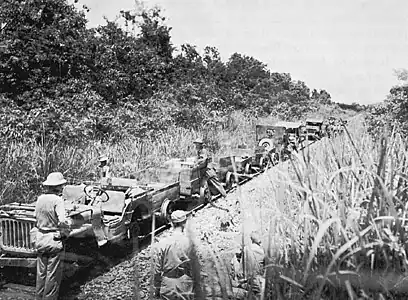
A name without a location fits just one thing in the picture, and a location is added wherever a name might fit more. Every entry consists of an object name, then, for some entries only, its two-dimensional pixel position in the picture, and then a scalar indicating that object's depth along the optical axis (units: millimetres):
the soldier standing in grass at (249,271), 2290
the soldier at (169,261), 4660
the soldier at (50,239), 5855
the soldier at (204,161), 10527
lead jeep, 6438
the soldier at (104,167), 8852
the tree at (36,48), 15359
